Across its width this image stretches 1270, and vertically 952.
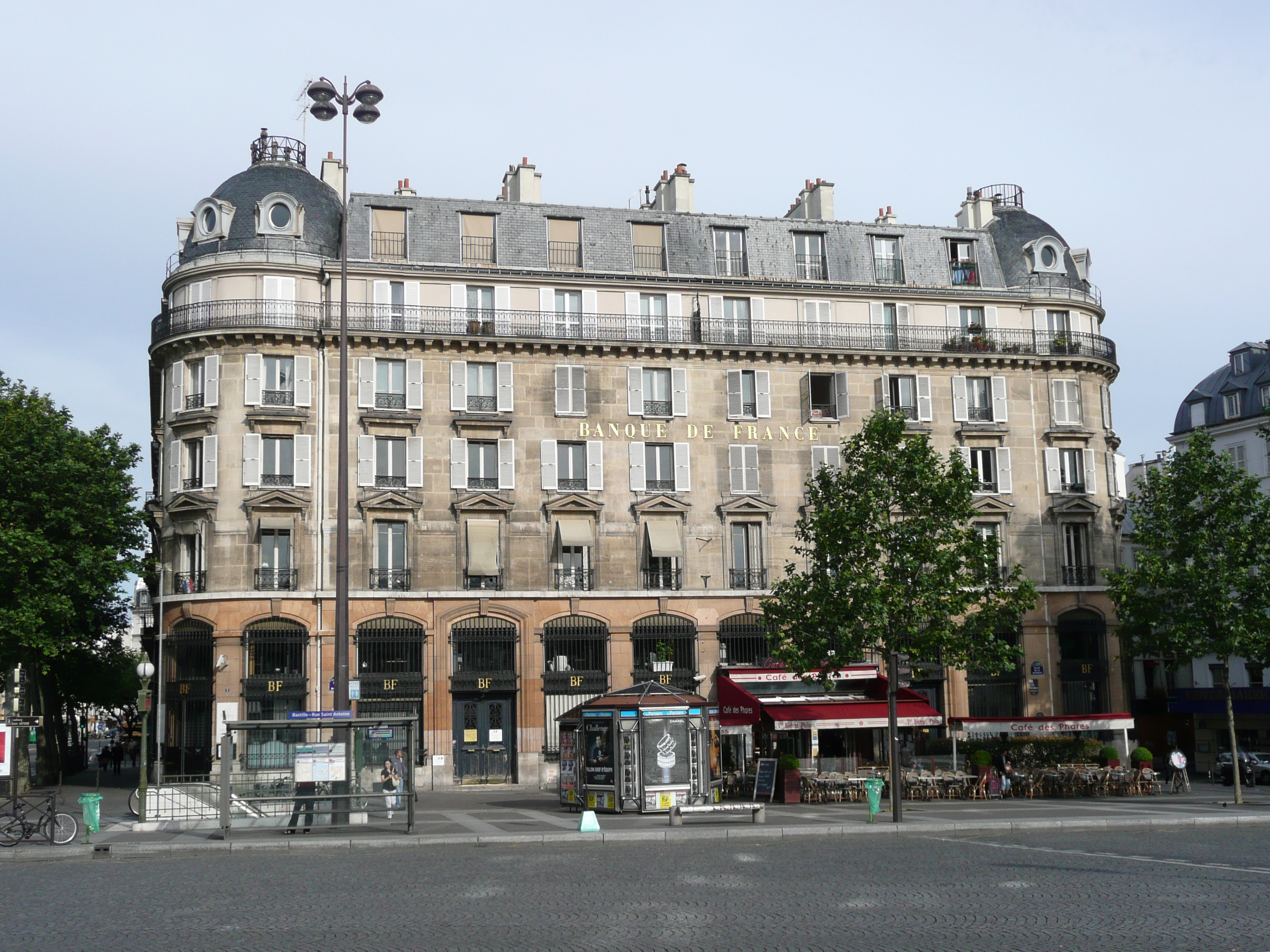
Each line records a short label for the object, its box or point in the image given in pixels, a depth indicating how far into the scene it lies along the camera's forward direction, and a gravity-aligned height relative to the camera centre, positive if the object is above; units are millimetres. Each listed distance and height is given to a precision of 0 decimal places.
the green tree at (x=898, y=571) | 31516 +2579
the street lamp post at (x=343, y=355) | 28031 +7556
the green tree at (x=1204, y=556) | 35969 +3086
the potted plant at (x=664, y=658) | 44594 +925
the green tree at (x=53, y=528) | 42219 +5925
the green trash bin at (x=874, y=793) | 27484 -2366
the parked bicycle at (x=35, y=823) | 24266 -2163
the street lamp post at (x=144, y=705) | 27453 -85
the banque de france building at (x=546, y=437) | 43250 +8705
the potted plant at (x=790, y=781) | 34062 -2555
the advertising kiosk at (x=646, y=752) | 30453 -1525
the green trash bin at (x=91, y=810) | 25125 -2032
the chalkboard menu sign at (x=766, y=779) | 32969 -2426
